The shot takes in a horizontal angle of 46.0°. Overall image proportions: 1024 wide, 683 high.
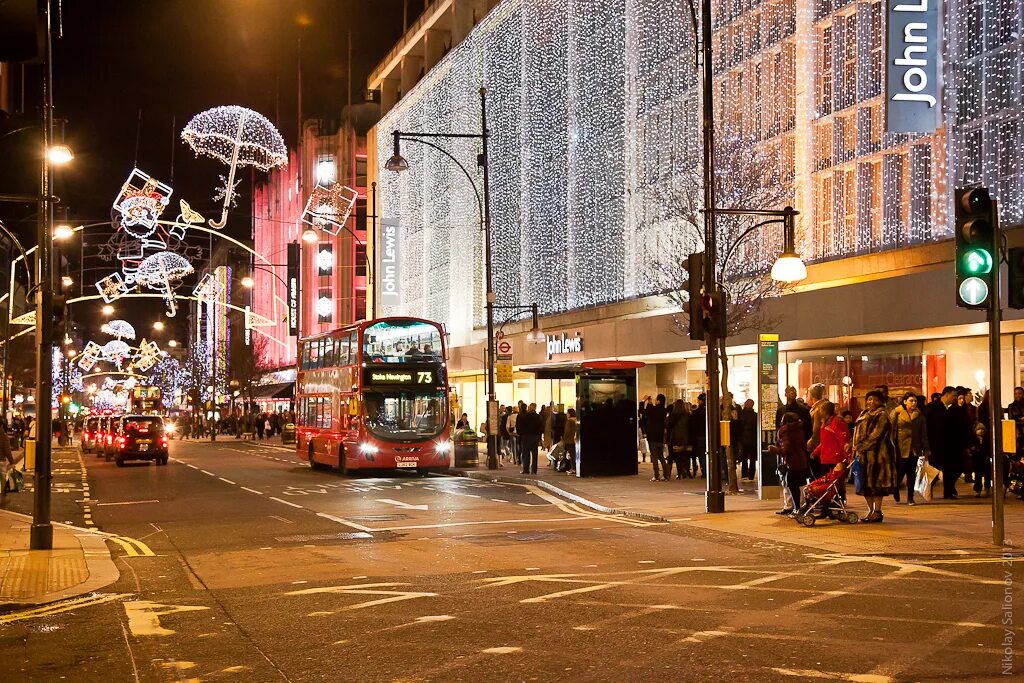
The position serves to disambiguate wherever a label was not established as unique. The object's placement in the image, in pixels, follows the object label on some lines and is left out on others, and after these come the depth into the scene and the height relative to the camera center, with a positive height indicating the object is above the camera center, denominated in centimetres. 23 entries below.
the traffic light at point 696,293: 1852 +148
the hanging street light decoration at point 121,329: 8438 +467
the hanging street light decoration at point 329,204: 6012 +991
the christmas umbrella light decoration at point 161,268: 4784 +505
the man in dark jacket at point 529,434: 3072 -113
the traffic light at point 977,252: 1383 +153
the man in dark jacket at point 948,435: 2028 -84
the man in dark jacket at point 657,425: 2719 -83
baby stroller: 1664 -161
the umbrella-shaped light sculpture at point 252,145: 3990 +894
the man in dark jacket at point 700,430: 2578 -90
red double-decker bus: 3106 -16
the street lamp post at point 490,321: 3219 +191
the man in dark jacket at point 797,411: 1895 -38
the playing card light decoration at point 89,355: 8119 +273
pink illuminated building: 9244 +1171
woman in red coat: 1658 -78
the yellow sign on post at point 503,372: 3238 +49
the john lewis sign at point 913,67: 2434 +648
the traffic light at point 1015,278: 1395 +124
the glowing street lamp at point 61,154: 1777 +357
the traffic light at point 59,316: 1584 +106
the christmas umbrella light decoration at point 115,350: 8519 +318
